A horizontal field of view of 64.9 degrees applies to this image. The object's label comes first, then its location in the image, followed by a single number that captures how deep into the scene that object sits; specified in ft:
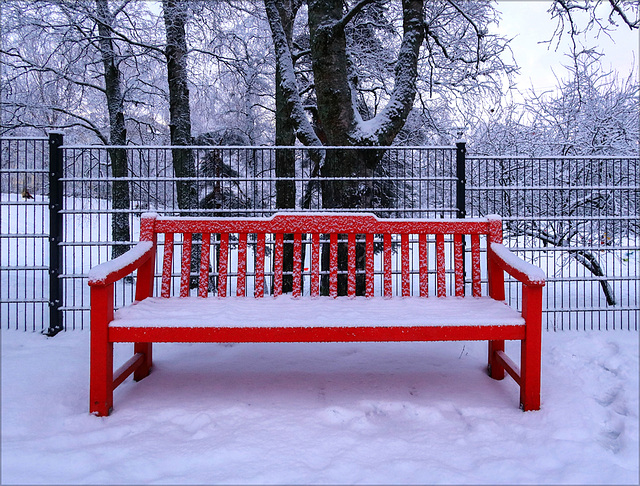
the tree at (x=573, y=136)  24.88
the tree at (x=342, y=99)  17.37
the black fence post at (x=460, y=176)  14.98
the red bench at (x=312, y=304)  9.16
